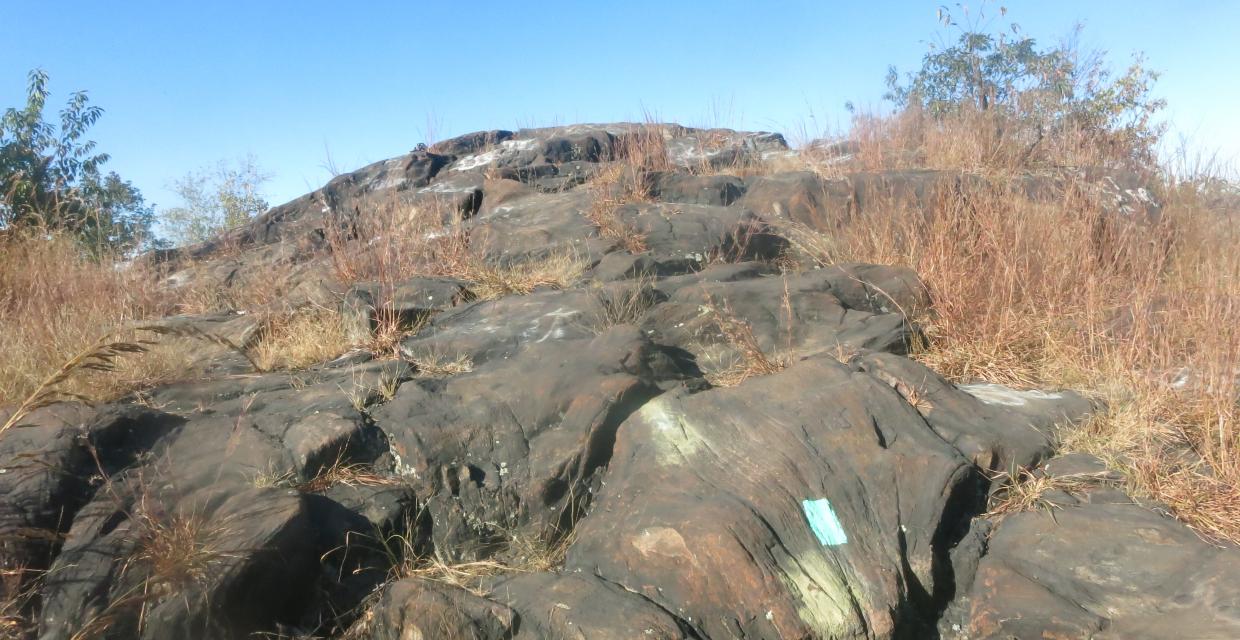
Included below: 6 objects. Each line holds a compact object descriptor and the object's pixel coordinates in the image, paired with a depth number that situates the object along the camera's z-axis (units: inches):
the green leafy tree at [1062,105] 343.3
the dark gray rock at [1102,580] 103.8
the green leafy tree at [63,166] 345.1
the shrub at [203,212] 612.9
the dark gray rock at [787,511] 111.0
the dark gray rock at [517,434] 137.4
